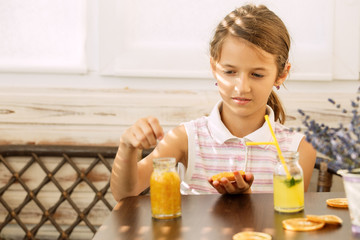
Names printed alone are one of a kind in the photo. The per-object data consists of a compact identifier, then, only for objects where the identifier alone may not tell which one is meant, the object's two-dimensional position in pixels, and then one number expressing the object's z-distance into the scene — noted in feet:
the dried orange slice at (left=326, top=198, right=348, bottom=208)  5.22
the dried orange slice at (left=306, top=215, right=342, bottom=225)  4.84
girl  6.46
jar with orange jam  5.04
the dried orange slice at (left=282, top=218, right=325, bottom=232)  4.76
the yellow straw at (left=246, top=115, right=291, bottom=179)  5.06
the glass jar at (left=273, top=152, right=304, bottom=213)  5.06
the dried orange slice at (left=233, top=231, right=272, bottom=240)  4.61
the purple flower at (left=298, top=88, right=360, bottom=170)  4.26
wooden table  4.74
